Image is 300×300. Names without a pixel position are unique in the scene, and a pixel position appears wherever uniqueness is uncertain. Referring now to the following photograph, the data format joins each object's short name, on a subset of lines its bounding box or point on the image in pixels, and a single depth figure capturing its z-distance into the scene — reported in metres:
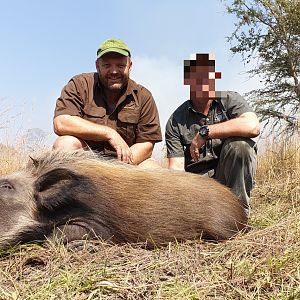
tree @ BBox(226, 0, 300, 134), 11.34
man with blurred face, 2.68
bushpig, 2.01
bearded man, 2.88
